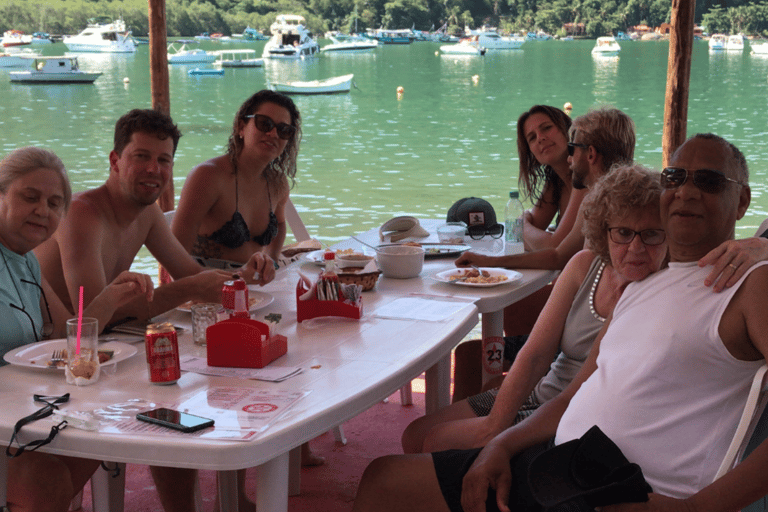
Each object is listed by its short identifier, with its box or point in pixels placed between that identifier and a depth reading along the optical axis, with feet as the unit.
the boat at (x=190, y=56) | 163.22
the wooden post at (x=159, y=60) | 14.67
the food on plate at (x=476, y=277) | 7.92
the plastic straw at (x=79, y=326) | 5.16
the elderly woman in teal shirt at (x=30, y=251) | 5.96
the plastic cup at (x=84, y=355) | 5.15
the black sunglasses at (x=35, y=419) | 4.33
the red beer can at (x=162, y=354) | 5.10
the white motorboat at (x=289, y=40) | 176.86
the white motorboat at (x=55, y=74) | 137.39
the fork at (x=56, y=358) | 5.36
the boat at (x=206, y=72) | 155.33
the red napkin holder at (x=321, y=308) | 6.63
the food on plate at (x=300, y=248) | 10.03
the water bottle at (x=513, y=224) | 10.35
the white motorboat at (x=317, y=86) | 128.67
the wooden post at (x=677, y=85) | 13.71
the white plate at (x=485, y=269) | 7.83
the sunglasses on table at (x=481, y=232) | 10.64
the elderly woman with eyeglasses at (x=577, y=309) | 5.53
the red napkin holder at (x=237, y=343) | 5.42
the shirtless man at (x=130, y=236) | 6.91
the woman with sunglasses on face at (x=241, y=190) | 9.71
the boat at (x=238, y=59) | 165.31
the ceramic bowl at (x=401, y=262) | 8.24
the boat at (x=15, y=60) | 153.17
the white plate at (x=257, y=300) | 6.89
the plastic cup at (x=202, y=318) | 5.93
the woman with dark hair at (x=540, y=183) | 9.94
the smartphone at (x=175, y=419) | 4.37
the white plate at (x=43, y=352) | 5.39
